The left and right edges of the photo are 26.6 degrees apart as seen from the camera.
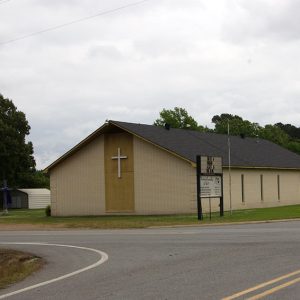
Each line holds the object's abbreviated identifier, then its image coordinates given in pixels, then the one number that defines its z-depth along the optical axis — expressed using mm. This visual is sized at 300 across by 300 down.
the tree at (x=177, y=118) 73500
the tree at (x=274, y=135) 82812
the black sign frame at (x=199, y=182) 32688
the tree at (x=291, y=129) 123500
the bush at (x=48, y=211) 46125
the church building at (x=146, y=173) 40781
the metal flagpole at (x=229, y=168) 40781
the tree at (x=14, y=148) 67438
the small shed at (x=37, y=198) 67125
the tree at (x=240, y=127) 83250
